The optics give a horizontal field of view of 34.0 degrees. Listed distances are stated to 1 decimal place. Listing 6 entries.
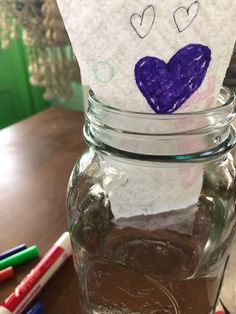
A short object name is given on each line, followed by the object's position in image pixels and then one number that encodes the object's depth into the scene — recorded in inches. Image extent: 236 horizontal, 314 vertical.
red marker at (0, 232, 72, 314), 11.9
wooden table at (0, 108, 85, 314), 13.0
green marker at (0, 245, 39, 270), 13.6
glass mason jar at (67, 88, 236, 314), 9.1
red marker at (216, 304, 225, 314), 12.1
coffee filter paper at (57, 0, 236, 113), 7.6
